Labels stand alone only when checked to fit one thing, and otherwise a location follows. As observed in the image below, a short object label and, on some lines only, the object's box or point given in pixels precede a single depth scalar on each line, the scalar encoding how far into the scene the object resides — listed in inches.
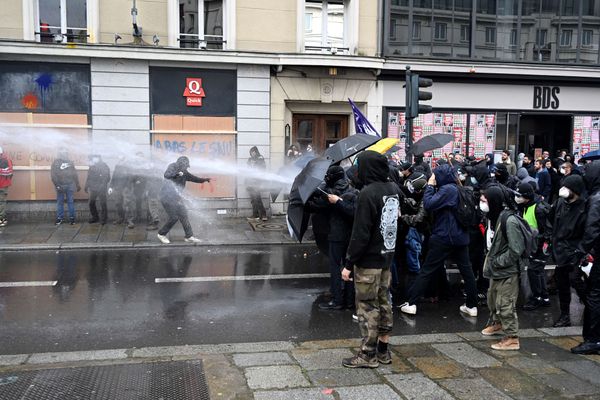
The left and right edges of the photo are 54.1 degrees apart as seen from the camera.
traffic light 406.9
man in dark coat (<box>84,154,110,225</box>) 540.4
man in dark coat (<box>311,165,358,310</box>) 277.6
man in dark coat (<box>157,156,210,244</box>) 457.4
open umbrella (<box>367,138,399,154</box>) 346.1
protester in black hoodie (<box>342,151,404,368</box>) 202.2
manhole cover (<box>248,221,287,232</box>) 541.3
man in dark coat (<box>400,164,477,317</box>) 271.6
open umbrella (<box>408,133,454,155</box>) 398.3
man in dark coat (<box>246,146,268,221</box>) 597.0
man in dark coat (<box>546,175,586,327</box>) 241.1
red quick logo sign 593.3
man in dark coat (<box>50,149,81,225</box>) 534.0
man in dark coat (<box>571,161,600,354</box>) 223.9
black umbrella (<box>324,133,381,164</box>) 285.9
